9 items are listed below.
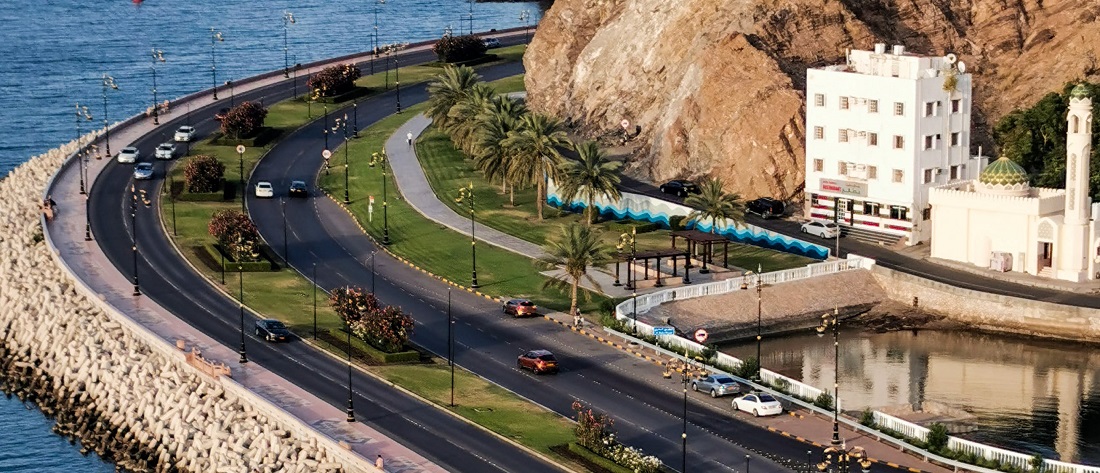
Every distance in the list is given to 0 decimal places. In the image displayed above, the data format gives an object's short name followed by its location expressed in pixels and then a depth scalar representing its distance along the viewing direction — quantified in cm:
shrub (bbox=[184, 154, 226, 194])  19462
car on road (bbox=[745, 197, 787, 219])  17925
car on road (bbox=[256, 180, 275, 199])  19625
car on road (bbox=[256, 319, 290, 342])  14838
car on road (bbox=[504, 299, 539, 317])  15425
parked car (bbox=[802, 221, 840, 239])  17400
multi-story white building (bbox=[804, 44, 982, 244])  17312
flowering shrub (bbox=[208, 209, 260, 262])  17038
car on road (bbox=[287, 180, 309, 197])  19700
